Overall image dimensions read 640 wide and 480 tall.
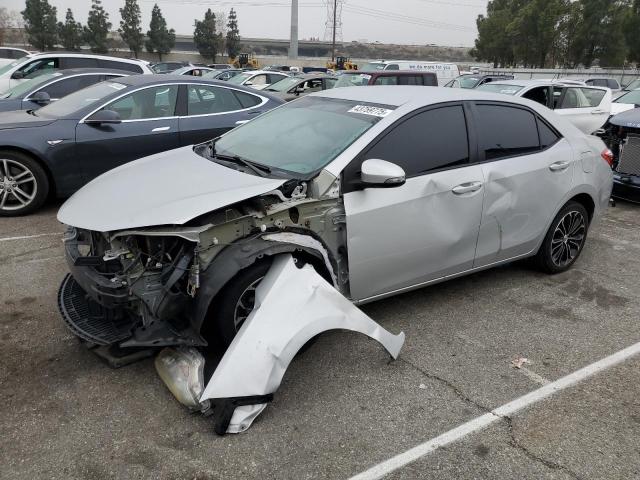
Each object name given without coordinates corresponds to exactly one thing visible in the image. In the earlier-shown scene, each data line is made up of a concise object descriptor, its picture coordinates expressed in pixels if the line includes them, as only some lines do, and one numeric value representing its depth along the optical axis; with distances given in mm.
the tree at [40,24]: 68938
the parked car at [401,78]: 13297
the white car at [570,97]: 10609
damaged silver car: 2928
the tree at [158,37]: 78438
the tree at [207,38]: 80250
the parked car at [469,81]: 17000
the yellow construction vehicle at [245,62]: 38344
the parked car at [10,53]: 22414
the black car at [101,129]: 5855
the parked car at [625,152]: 7062
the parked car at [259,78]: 17920
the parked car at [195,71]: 19584
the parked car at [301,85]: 14117
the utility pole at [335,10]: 76475
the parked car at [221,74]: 21062
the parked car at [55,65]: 10258
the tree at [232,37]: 83500
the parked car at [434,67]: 21281
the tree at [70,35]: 70562
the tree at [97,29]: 71938
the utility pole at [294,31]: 56469
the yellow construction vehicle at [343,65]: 36625
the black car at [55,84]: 8086
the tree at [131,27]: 76625
